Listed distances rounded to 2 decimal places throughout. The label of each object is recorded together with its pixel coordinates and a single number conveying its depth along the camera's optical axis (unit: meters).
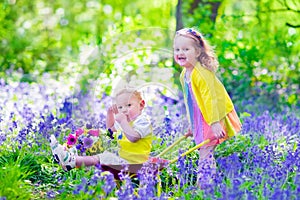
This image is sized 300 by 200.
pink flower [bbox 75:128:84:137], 4.70
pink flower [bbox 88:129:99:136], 4.68
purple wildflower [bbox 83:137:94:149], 4.61
